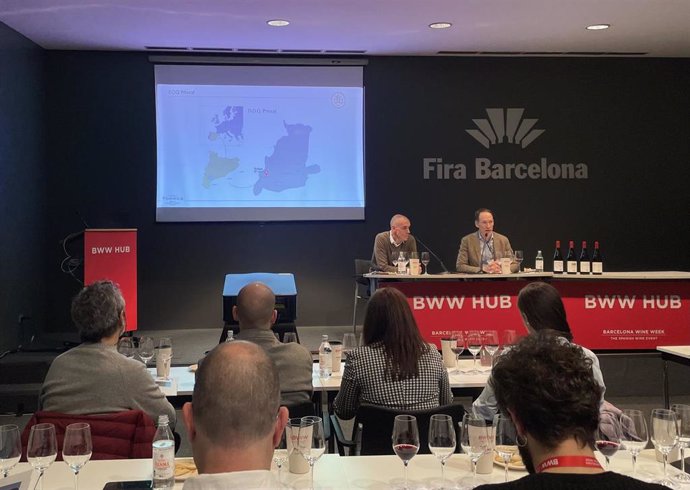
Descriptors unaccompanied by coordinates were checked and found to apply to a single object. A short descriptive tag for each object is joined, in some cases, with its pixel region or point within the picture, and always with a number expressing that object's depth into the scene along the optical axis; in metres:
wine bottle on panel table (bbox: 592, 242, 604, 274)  5.97
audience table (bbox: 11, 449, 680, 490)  1.91
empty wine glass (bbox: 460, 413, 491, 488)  1.96
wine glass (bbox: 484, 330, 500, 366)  3.59
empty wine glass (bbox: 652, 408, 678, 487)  1.94
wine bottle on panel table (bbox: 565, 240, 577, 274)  6.03
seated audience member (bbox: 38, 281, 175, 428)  2.48
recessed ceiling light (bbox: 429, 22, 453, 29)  6.53
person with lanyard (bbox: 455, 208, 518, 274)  6.67
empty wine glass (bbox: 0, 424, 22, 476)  1.84
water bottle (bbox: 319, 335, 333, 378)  3.51
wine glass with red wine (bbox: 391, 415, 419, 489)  1.89
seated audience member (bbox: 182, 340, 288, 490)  1.26
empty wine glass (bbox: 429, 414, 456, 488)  1.91
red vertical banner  6.12
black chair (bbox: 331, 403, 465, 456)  2.47
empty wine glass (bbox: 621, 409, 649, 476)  1.92
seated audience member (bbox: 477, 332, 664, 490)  1.27
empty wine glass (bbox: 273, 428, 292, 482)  2.00
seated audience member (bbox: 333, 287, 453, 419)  2.80
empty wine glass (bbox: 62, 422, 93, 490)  1.83
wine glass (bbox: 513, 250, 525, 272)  6.12
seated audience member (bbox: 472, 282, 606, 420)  2.86
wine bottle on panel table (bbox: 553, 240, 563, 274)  5.97
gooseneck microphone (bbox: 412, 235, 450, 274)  7.93
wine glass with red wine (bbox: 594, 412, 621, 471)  1.90
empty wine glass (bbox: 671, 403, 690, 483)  1.98
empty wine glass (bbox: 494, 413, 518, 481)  1.92
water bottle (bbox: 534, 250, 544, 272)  6.04
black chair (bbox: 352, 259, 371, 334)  7.16
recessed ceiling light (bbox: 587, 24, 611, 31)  6.67
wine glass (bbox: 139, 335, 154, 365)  3.47
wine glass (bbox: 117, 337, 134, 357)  3.45
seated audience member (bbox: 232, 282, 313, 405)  3.01
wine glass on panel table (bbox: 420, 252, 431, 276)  5.93
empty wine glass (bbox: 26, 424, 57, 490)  1.81
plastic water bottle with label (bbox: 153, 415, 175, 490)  1.83
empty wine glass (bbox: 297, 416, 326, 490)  1.91
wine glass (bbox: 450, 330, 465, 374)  3.65
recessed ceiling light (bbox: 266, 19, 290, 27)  6.38
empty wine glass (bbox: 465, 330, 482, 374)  3.64
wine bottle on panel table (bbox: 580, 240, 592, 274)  5.98
